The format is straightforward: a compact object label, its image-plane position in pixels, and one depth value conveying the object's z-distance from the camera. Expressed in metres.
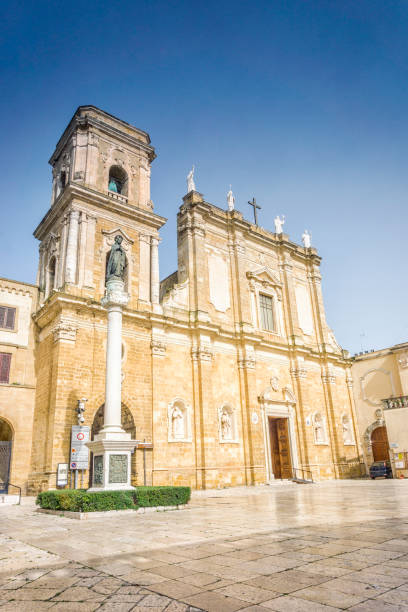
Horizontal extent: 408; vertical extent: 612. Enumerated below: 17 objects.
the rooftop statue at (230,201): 27.62
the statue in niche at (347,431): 29.13
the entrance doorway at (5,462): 17.91
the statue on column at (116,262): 15.84
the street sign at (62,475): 15.71
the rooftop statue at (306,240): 32.66
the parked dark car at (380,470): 25.84
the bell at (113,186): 23.66
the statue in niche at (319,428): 27.25
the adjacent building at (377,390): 28.98
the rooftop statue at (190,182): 25.97
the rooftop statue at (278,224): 30.84
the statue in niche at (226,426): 22.31
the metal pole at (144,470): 18.02
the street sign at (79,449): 16.23
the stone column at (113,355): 13.69
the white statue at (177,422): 20.36
